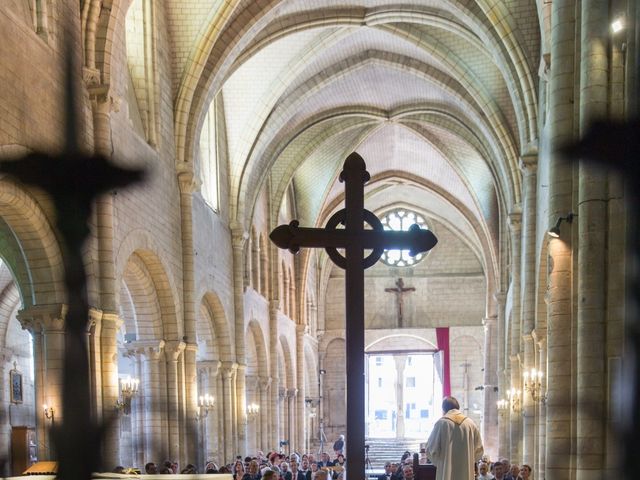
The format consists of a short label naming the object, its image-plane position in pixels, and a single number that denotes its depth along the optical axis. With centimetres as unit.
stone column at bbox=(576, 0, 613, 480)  827
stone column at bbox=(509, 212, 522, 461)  2166
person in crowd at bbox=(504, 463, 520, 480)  1397
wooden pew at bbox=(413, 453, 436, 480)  1045
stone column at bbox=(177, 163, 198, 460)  1786
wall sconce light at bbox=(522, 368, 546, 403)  1719
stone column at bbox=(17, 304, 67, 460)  1098
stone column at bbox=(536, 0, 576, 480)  985
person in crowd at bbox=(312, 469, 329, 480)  1117
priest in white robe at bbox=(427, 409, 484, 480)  755
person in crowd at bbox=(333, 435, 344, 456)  3238
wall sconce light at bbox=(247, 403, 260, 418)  2630
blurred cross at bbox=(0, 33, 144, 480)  113
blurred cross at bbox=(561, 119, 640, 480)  100
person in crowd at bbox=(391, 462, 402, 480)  1597
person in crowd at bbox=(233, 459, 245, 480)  1507
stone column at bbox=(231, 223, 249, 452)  2358
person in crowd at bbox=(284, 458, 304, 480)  1546
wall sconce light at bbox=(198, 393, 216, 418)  1935
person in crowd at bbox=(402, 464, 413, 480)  1389
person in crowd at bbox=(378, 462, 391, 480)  1797
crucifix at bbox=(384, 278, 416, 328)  4066
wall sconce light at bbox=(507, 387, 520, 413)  2212
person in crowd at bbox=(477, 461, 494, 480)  1256
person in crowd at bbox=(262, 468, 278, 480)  944
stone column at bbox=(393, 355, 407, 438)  4366
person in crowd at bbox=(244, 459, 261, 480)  1408
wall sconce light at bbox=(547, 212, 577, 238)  945
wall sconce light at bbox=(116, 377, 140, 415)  1472
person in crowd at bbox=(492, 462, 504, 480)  1193
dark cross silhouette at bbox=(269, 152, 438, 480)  352
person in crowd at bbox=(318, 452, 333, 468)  2272
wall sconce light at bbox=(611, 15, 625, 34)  709
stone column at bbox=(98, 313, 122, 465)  1277
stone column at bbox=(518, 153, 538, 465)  1809
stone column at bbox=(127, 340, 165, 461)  1686
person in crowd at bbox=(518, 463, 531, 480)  1296
